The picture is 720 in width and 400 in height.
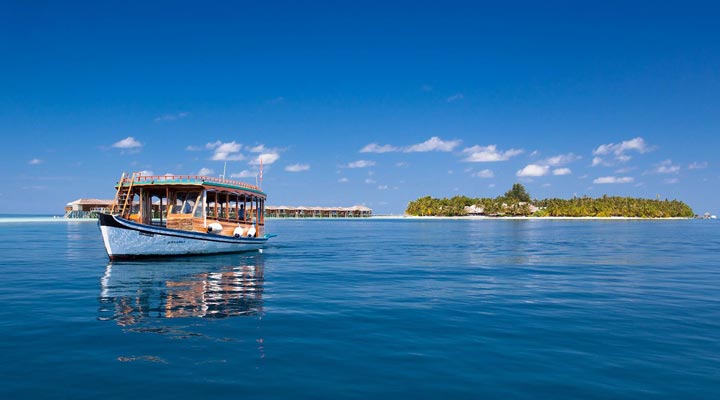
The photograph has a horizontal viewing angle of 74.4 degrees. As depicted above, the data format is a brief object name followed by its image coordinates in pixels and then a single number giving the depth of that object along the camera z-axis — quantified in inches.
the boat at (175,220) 943.0
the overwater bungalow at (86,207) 3722.9
